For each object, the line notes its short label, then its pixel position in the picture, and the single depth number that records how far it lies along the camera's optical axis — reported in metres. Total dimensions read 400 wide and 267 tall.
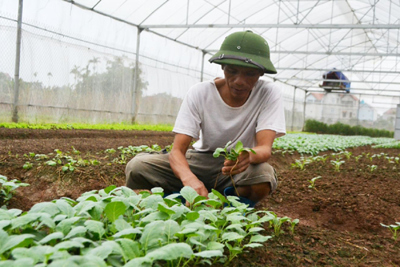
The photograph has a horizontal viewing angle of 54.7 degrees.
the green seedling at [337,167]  5.41
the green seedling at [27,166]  3.78
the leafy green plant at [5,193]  2.71
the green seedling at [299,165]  5.57
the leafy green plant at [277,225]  2.05
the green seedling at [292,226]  2.17
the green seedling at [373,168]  5.29
